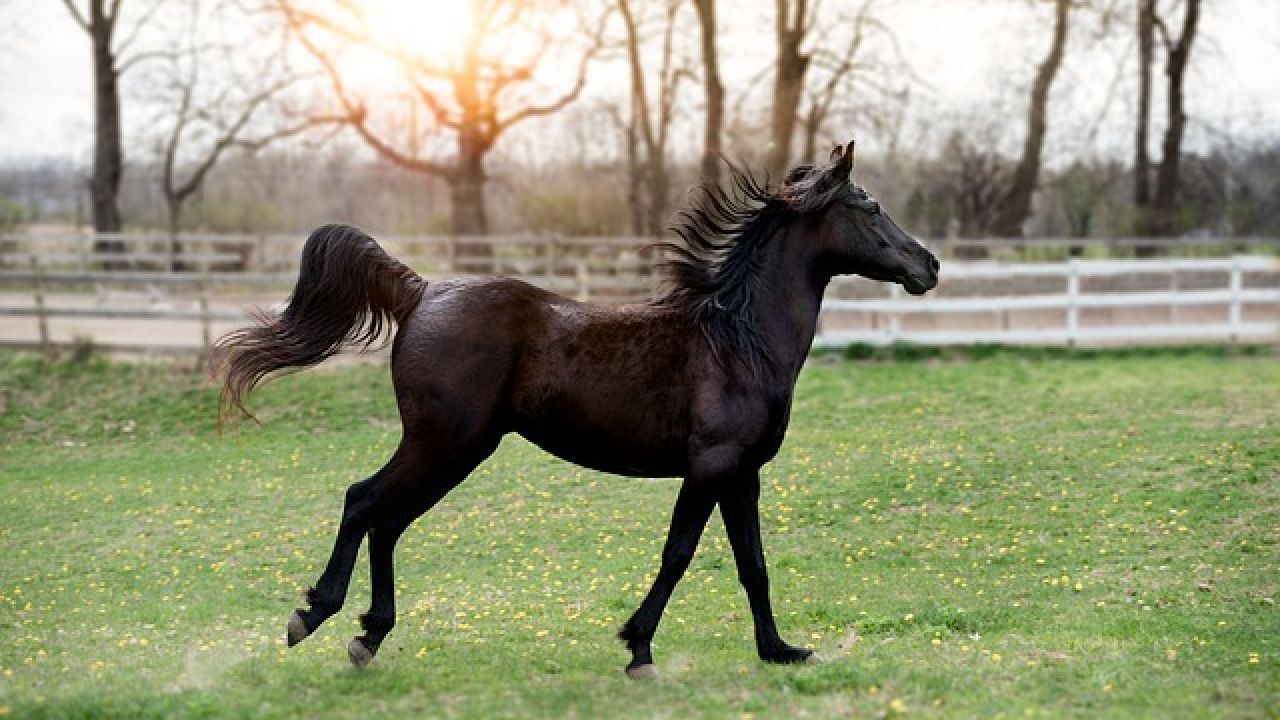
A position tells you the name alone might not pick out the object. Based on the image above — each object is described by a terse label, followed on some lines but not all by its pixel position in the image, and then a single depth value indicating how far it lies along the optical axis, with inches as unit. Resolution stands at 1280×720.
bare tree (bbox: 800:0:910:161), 987.9
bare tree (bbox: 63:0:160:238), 1097.4
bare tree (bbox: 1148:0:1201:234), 1063.6
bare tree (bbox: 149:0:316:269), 1040.8
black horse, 216.2
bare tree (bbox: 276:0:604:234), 947.3
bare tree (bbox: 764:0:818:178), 866.1
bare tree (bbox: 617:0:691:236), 1203.4
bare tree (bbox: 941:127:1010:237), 1279.5
